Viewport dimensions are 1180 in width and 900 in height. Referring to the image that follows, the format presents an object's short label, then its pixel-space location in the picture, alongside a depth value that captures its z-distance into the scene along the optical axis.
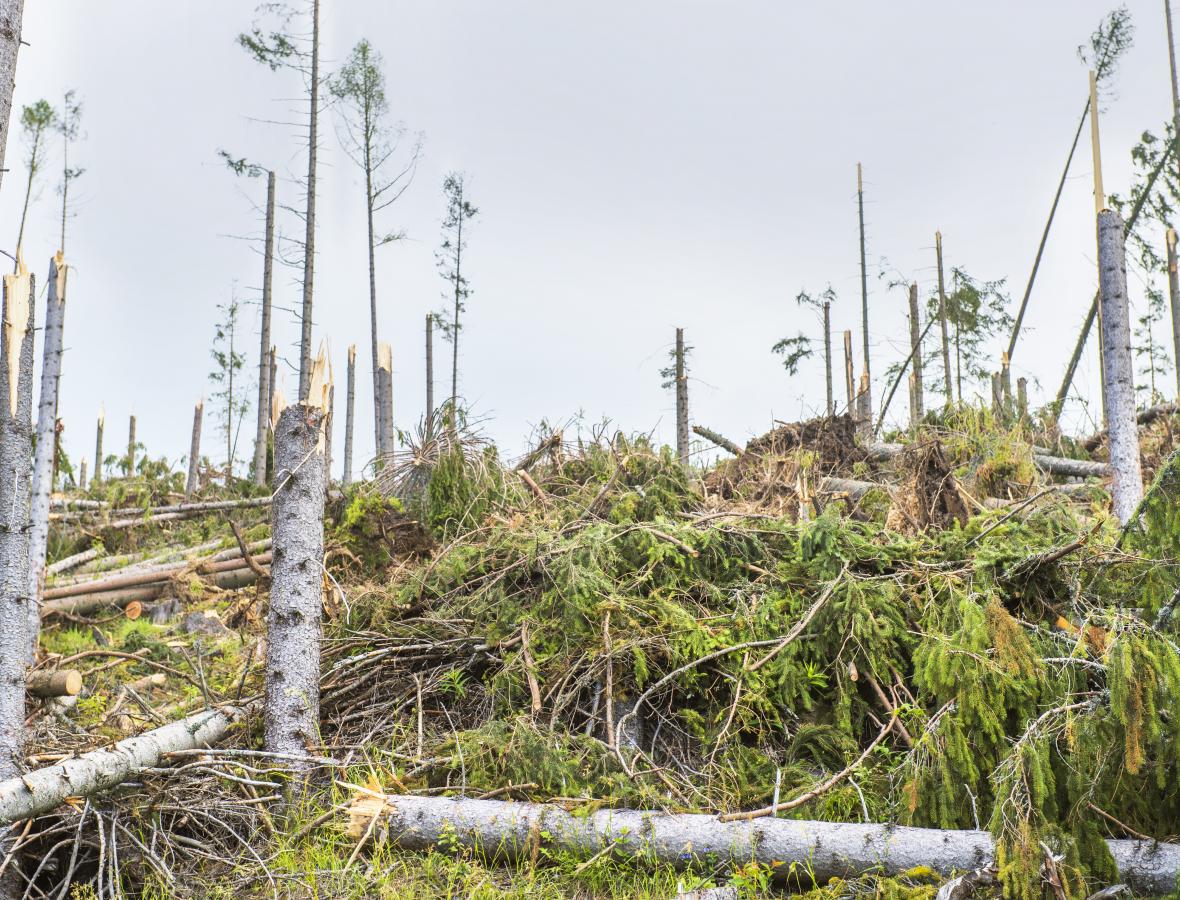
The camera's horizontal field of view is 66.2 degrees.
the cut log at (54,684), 5.56
